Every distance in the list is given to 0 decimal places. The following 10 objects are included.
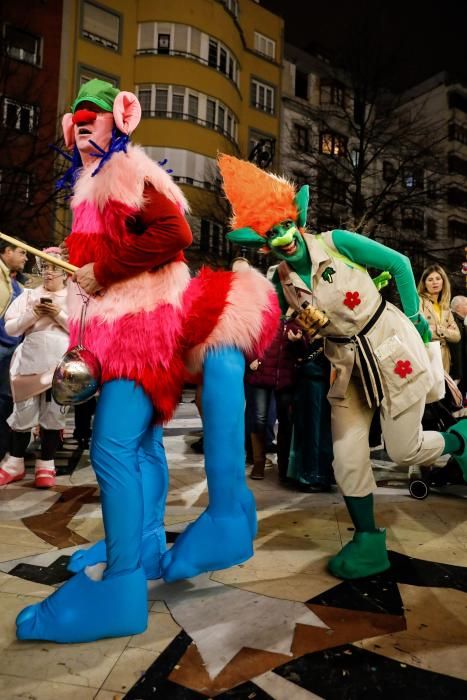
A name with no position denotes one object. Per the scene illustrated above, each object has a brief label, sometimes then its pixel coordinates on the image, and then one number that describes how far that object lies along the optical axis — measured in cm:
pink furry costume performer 175
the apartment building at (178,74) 1853
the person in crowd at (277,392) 436
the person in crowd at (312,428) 396
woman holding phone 395
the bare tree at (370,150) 1320
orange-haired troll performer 241
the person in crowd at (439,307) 475
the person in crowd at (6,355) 415
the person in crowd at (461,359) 493
